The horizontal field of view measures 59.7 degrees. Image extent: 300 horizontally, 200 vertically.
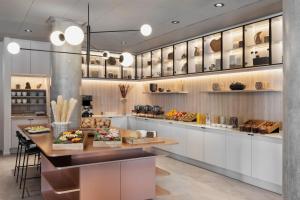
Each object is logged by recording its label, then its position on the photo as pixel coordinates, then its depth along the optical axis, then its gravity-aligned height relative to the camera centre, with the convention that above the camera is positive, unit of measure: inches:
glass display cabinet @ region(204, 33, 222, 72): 216.6 +40.3
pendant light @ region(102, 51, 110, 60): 173.9 +29.5
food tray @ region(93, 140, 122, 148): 117.8 -20.2
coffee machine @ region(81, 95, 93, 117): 295.6 -7.9
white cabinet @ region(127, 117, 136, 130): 311.5 -28.9
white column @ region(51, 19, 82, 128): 198.2 +20.6
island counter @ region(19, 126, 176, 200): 114.1 -35.6
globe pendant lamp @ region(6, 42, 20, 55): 144.3 +28.8
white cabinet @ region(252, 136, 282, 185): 154.4 -37.1
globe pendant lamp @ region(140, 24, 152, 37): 140.0 +37.5
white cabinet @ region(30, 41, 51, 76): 275.1 +42.1
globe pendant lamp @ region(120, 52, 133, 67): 147.6 +22.8
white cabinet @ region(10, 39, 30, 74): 265.4 +39.6
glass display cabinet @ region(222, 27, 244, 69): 200.1 +39.9
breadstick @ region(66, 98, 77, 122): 138.7 -3.4
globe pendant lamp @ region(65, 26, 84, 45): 111.9 +27.9
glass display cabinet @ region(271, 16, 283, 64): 173.6 +39.8
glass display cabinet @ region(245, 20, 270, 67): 181.0 +39.5
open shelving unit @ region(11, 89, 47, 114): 277.4 -1.8
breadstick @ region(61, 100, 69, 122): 139.1 -6.6
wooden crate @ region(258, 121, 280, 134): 167.6 -18.5
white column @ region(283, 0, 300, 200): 58.5 +0.2
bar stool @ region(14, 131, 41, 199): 170.2 -32.5
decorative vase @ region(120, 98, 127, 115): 337.4 -5.8
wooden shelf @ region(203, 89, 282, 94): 192.2 +6.2
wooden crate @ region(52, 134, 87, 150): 110.4 -19.9
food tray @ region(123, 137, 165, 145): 121.4 -19.9
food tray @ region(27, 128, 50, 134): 162.4 -20.1
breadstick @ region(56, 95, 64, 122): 138.4 -4.2
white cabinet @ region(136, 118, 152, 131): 282.8 -28.0
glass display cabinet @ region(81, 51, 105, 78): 313.6 +39.1
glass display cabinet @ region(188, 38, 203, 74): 237.8 +40.2
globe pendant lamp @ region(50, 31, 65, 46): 136.7 +32.3
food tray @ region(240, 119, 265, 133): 173.7 -18.3
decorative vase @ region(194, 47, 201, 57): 238.7 +43.5
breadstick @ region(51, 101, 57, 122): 138.8 -4.7
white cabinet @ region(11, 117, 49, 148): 262.2 -23.8
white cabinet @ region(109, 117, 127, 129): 316.2 -27.7
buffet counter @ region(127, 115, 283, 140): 161.0 -22.2
